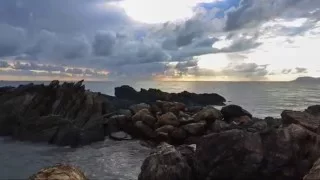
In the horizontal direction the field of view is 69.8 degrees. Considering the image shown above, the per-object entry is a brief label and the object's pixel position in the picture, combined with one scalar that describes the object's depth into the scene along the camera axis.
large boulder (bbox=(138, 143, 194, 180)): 12.50
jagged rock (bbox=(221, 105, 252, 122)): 27.08
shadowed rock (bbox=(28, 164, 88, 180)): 5.19
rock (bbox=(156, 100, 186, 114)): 26.69
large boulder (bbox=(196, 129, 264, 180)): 12.58
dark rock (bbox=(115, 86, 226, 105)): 48.71
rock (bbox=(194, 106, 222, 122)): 23.58
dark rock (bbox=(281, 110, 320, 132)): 14.45
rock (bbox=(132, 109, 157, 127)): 23.93
